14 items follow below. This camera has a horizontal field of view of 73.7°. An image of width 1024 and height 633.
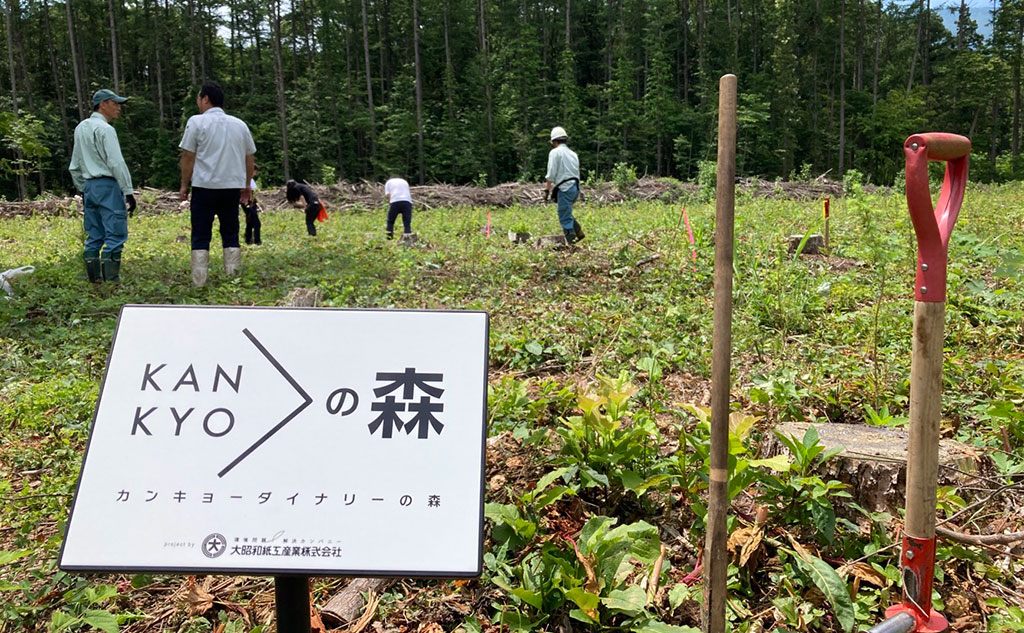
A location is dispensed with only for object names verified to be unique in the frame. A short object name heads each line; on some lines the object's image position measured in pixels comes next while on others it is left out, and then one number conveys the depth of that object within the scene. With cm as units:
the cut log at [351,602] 208
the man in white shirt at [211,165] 584
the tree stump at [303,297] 488
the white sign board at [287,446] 144
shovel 155
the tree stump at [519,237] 949
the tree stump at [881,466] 228
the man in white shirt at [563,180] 853
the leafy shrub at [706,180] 1862
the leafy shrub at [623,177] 2128
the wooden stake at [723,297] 156
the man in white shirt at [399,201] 1059
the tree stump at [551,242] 879
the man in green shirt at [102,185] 579
